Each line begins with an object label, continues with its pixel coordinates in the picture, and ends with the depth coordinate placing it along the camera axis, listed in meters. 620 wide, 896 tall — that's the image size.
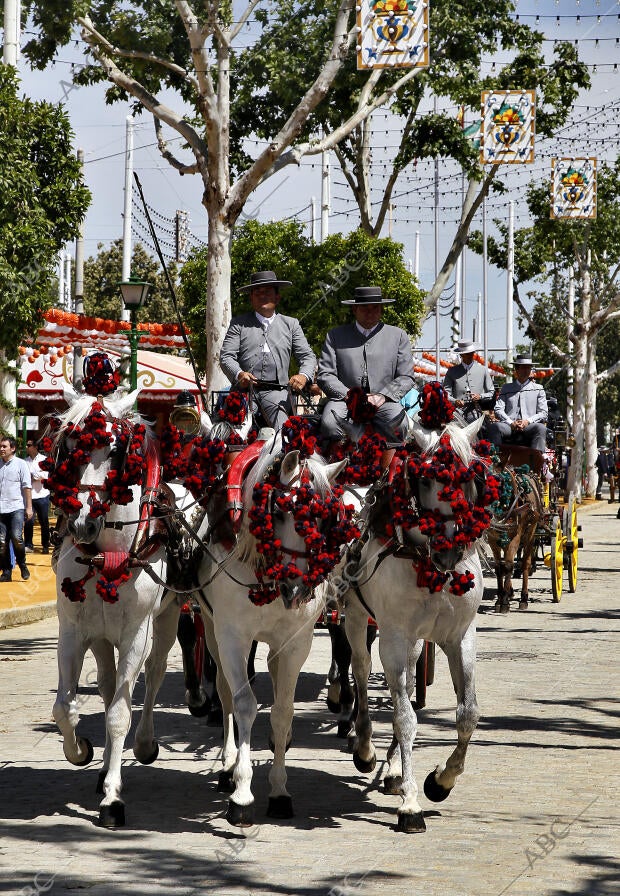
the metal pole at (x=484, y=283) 37.03
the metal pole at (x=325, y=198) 43.84
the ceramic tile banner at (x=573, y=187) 32.72
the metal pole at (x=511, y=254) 43.69
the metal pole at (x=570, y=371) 46.00
